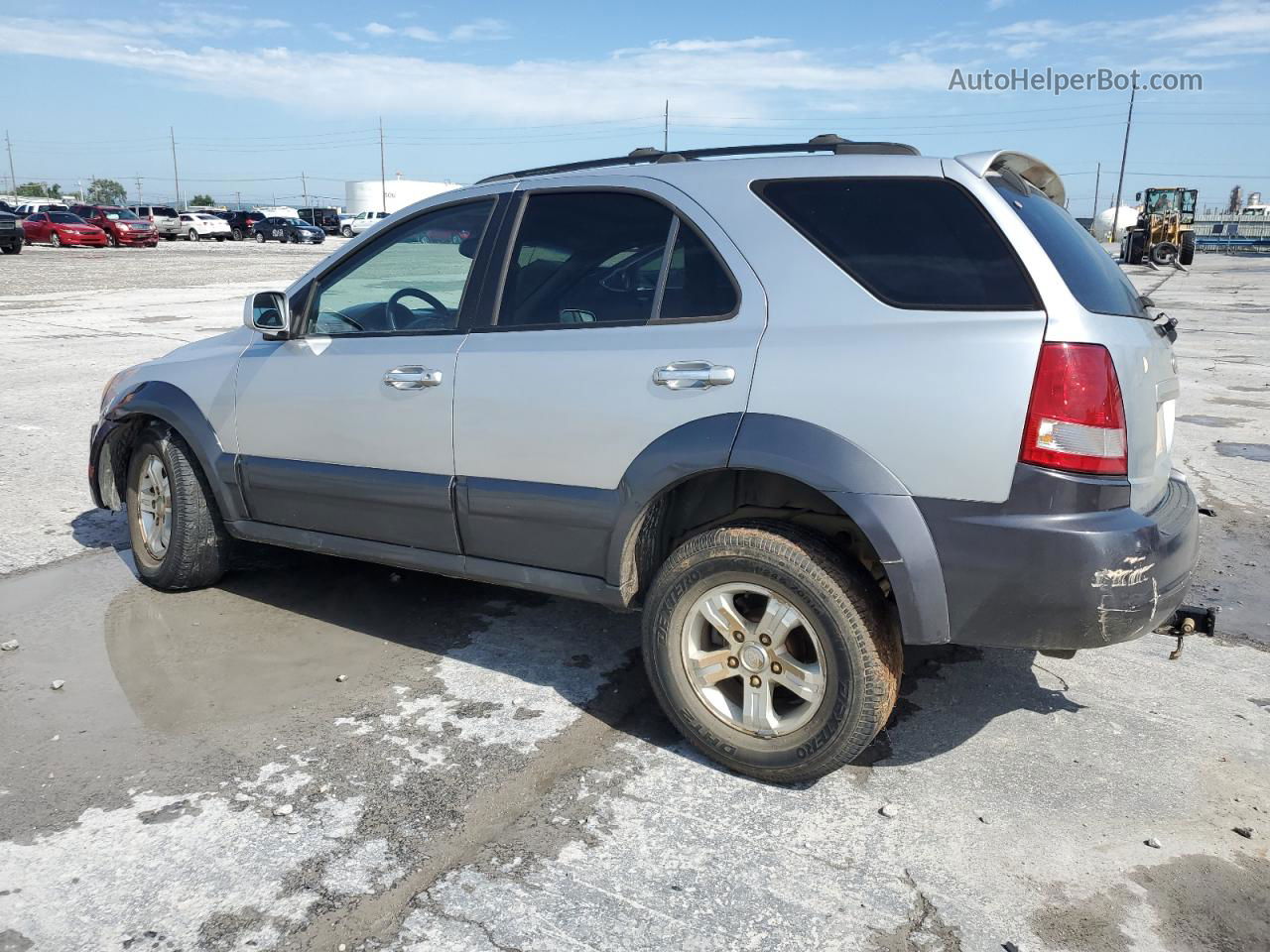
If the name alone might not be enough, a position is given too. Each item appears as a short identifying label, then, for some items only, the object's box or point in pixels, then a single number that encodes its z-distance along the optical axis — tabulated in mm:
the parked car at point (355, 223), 67125
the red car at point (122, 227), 43469
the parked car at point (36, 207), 44781
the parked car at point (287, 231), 55062
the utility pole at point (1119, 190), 68675
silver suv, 2850
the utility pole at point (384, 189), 88375
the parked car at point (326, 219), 68988
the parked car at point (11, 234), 33125
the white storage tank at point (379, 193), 90500
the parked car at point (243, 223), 59000
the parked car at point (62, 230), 41125
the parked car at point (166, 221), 54719
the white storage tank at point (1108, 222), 72250
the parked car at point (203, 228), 56719
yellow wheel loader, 40344
